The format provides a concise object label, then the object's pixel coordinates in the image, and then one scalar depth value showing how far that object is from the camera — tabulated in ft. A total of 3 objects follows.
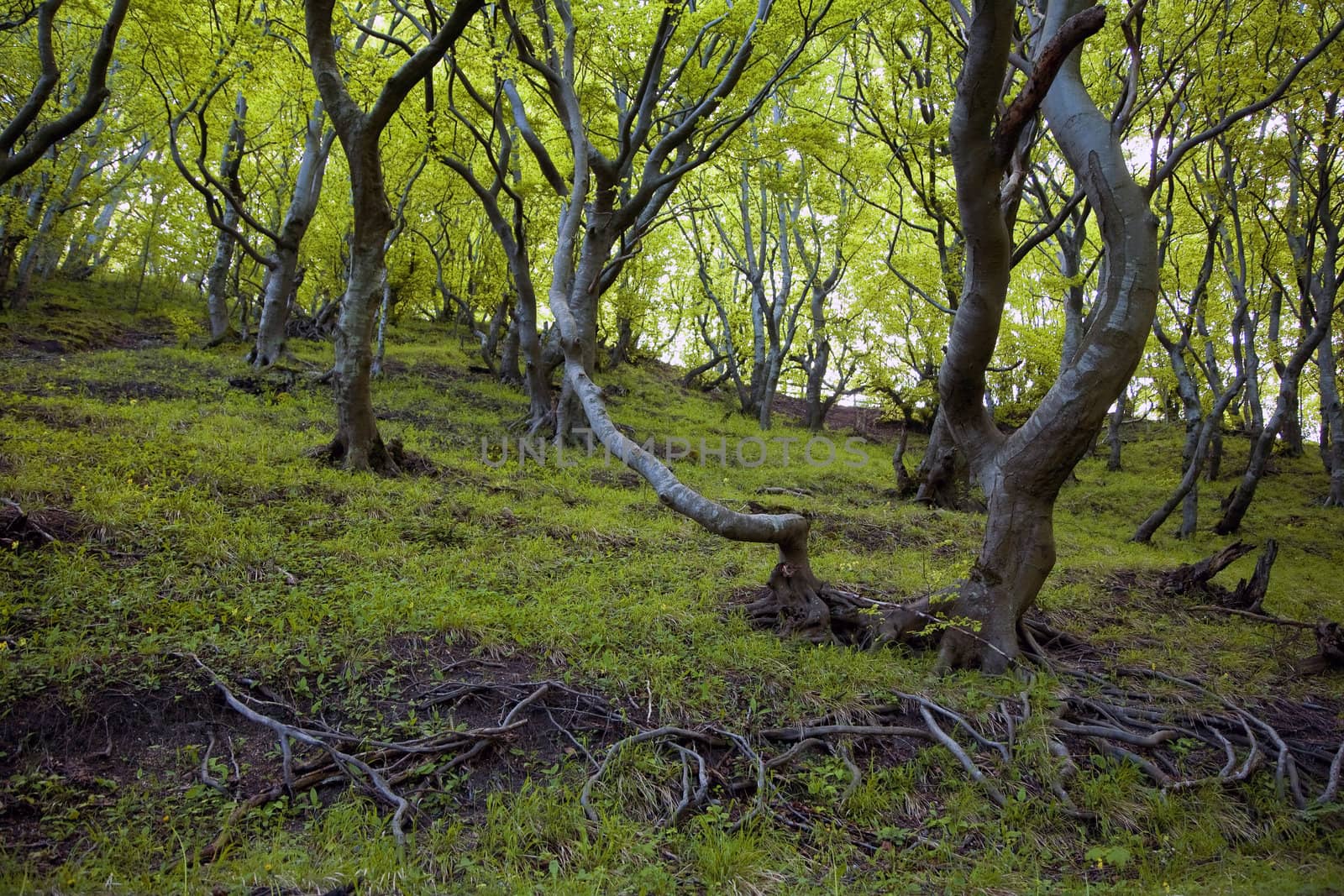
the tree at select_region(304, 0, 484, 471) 20.16
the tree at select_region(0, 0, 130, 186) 17.02
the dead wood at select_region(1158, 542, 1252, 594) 20.08
